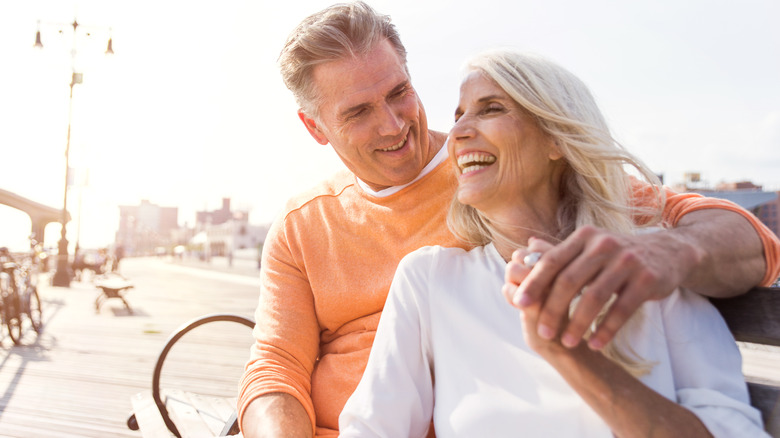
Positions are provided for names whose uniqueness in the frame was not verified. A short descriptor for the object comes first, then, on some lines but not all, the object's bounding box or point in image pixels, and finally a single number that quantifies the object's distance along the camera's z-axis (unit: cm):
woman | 110
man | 196
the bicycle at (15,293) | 724
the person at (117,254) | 2778
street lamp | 1727
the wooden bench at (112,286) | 1077
